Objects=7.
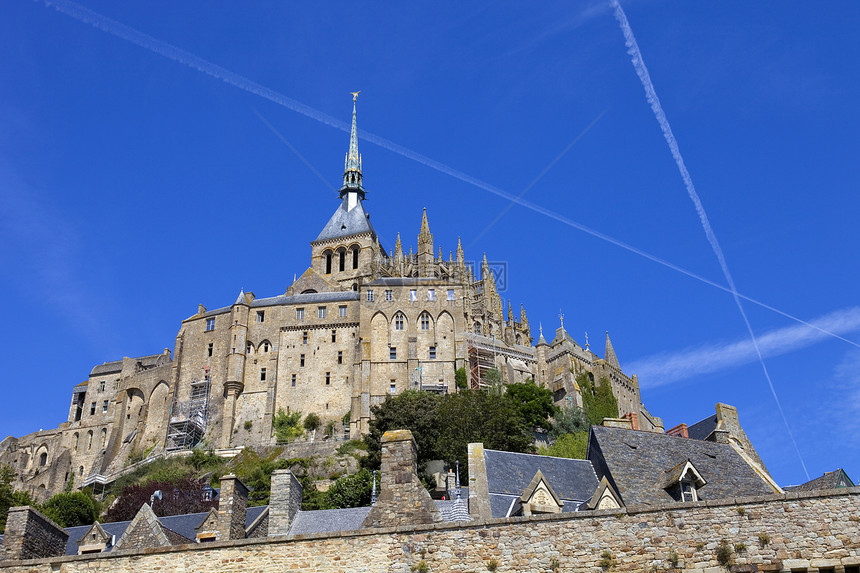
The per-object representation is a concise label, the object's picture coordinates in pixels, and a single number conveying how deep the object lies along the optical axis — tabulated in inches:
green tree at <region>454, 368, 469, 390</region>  2979.8
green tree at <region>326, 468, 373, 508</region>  1814.7
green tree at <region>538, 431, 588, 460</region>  2242.9
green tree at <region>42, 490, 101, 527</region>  2257.6
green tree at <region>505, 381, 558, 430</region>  2822.3
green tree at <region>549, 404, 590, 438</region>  2770.7
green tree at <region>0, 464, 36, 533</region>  2018.9
